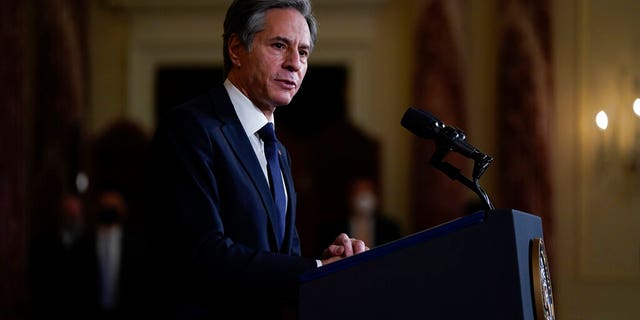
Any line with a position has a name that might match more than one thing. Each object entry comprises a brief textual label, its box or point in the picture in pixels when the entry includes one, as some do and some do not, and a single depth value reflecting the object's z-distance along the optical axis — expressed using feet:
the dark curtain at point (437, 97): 54.34
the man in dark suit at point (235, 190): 12.43
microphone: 12.34
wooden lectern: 11.02
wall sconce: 50.67
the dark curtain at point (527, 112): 52.70
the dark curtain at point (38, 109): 56.49
